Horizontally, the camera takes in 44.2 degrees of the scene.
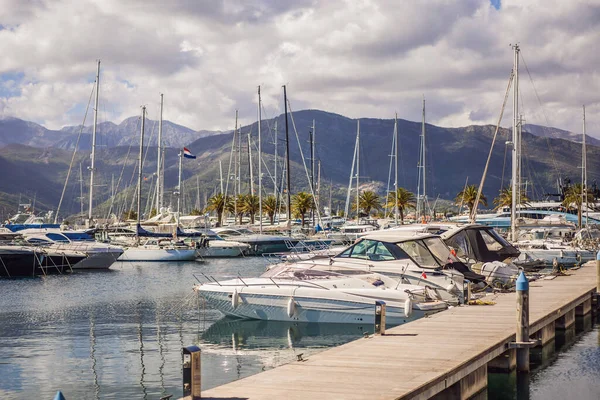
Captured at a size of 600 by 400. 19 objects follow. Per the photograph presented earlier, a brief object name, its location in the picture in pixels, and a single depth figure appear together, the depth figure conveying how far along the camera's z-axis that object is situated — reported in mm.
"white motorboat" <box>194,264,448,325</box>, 25297
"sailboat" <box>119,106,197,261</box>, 65812
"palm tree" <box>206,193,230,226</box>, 106250
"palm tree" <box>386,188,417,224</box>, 98562
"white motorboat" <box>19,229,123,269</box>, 58344
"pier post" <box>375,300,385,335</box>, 17734
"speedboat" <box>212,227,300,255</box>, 76375
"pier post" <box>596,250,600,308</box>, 29905
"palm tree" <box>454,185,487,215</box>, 99975
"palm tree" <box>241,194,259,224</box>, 104000
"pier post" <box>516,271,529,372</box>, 17656
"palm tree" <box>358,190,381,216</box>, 110625
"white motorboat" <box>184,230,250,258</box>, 70688
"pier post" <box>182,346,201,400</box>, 11617
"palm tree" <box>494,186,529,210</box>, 105488
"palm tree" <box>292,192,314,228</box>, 103438
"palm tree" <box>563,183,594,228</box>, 100550
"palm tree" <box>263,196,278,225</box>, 105875
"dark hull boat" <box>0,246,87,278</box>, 52125
